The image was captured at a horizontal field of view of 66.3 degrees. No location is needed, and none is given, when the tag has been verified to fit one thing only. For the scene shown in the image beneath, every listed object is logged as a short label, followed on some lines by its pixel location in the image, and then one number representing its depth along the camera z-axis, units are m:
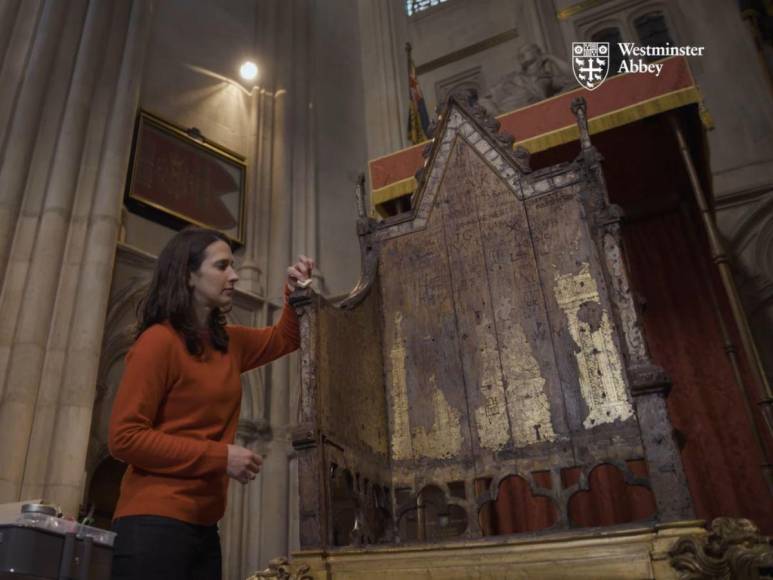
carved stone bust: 5.66
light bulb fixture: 8.07
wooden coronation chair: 2.06
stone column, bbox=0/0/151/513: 4.27
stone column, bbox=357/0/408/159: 7.59
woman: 1.22
